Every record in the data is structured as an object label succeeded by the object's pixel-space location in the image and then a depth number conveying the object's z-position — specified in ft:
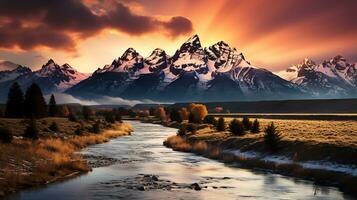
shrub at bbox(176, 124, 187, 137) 325.73
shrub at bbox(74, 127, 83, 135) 300.40
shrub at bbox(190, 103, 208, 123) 475.19
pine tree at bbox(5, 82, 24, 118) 395.96
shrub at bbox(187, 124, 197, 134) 331.82
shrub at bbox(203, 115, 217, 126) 416.67
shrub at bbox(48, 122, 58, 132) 292.71
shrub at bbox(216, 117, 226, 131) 310.86
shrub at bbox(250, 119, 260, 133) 264.31
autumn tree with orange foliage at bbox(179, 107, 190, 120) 643.41
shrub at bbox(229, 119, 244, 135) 256.32
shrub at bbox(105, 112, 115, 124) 493.03
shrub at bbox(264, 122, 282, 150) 191.72
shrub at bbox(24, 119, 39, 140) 220.14
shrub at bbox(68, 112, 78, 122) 402.72
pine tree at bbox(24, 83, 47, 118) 398.87
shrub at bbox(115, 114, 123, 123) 553.97
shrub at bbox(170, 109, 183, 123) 593.50
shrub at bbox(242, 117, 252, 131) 293.72
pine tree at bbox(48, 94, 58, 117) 491.31
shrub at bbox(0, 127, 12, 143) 177.88
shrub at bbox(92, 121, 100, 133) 335.77
